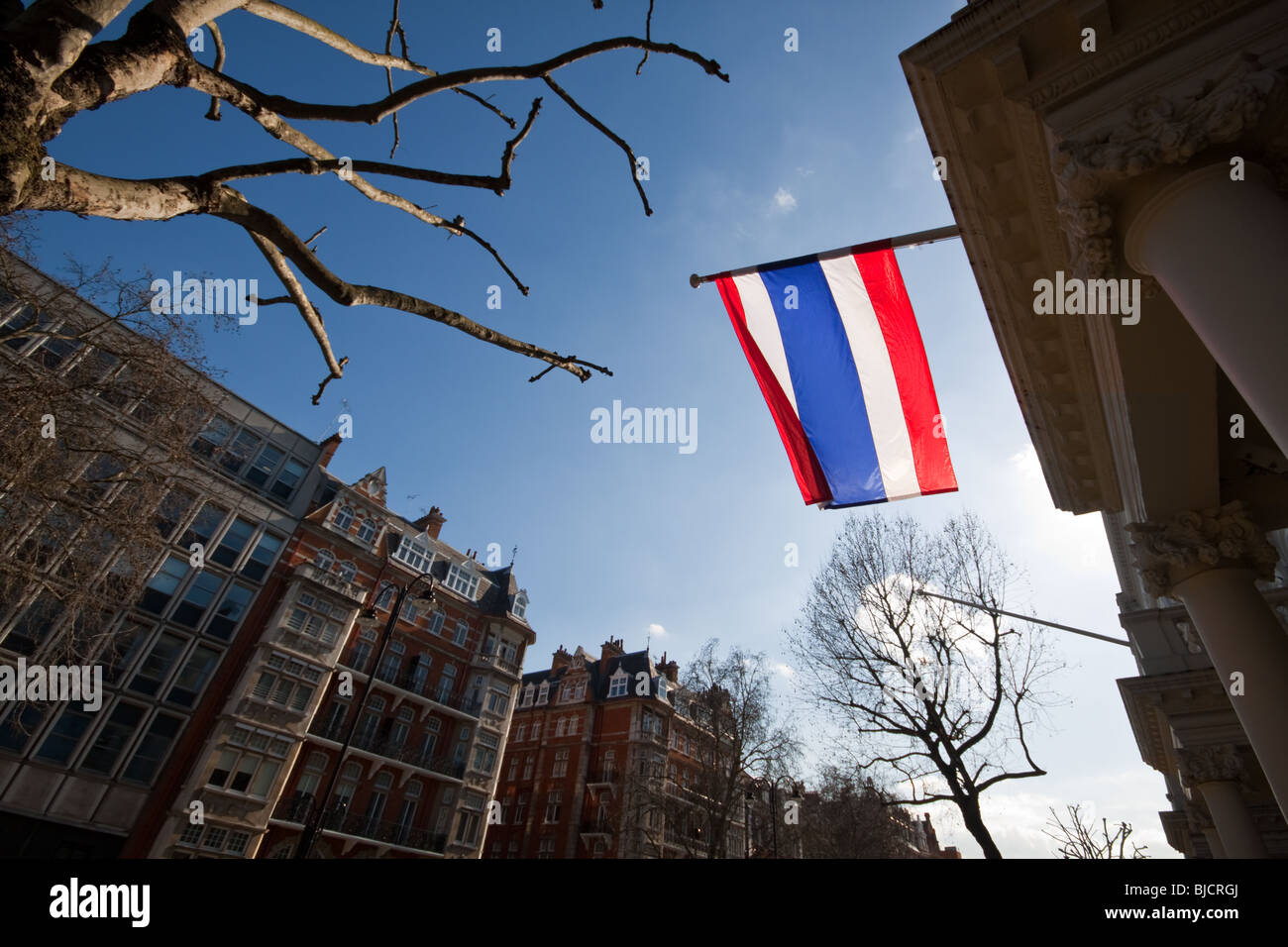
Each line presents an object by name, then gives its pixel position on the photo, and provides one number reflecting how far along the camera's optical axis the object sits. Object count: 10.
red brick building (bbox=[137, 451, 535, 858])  26.88
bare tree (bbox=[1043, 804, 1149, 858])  29.14
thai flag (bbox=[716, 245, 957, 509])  7.27
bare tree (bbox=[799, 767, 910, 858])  40.24
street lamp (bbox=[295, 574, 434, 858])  14.05
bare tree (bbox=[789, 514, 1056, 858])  18.19
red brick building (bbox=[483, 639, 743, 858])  45.12
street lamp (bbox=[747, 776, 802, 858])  31.71
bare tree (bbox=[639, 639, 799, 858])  31.41
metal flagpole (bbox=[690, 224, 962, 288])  6.61
